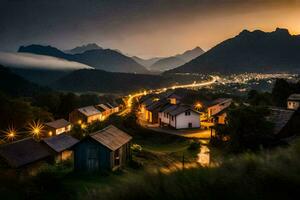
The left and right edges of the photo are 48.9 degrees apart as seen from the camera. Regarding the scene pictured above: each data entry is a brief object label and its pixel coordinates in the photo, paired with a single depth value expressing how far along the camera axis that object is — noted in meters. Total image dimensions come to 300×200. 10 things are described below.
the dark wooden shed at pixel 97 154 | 28.73
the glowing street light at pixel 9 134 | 64.71
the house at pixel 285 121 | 30.48
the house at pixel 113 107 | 106.12
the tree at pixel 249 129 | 27.56
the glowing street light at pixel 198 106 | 77.38
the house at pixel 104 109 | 97.29
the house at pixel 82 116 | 83.69
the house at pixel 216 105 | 68.88
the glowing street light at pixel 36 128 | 68.21
